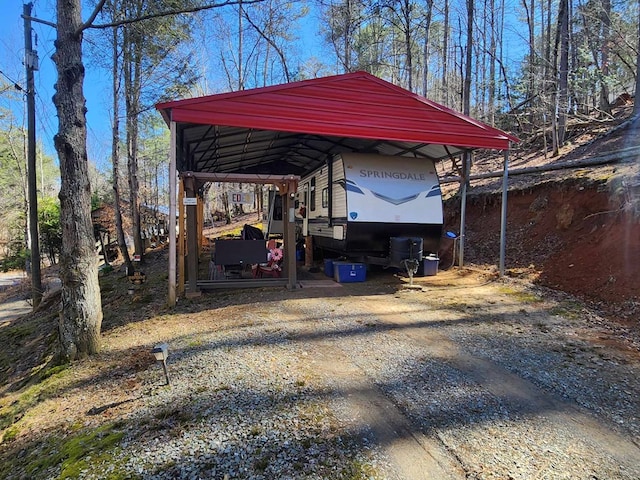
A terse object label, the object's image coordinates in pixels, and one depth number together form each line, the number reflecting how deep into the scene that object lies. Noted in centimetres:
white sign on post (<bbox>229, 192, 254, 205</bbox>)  1212
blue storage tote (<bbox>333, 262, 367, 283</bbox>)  864
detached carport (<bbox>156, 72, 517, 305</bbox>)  640
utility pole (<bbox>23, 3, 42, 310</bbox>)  1067
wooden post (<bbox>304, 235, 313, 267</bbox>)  1127
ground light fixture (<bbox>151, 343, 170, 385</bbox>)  341
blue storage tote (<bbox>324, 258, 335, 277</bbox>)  946
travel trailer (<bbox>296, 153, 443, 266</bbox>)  793
